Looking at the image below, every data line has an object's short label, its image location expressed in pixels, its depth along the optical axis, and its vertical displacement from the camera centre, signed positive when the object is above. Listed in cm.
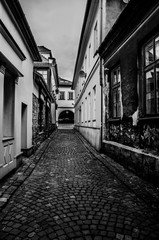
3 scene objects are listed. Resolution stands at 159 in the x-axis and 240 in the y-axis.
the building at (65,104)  3779 +412
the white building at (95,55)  816 +435
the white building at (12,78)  435 +139
